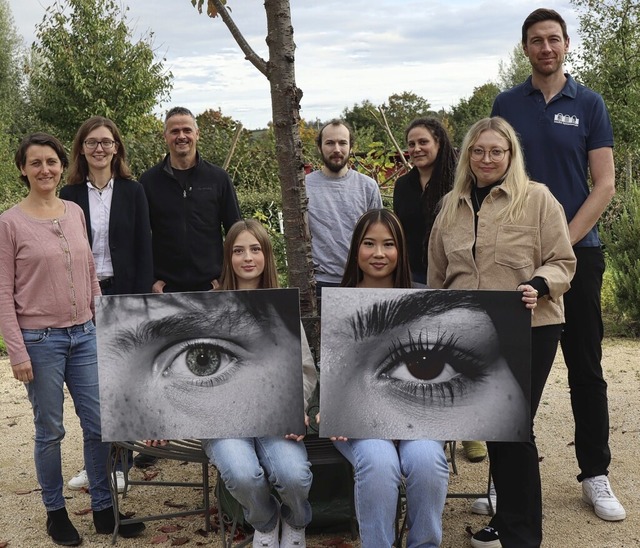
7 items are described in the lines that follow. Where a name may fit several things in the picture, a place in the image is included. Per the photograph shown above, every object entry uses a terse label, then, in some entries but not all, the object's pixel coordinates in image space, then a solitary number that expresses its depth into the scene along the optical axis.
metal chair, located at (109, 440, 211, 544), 3.67
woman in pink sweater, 3.67
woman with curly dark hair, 4.50
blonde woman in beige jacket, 3.39
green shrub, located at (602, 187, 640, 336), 8.36
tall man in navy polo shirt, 3.79
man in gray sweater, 4.82
